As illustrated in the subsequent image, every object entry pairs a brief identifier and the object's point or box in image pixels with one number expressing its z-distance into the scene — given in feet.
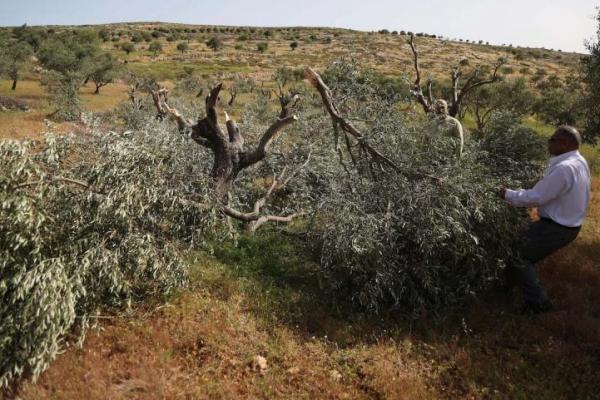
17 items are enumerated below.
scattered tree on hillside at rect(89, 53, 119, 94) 135.33
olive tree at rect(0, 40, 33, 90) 121.19
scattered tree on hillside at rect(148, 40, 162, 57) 258.57
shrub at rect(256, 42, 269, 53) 284.82
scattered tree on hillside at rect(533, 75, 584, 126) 85.99
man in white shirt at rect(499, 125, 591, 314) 19.77
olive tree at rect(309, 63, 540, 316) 22.18
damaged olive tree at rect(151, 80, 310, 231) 29.30
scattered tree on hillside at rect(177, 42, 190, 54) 274.77
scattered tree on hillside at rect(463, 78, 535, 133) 98.78
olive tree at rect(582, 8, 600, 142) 34.94
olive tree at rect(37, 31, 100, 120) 93.30
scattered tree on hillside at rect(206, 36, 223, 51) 293.02
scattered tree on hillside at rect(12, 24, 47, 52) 215.10
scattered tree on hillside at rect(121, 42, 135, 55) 254.61
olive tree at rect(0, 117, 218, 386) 16.55
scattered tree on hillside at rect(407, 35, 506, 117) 44.06
